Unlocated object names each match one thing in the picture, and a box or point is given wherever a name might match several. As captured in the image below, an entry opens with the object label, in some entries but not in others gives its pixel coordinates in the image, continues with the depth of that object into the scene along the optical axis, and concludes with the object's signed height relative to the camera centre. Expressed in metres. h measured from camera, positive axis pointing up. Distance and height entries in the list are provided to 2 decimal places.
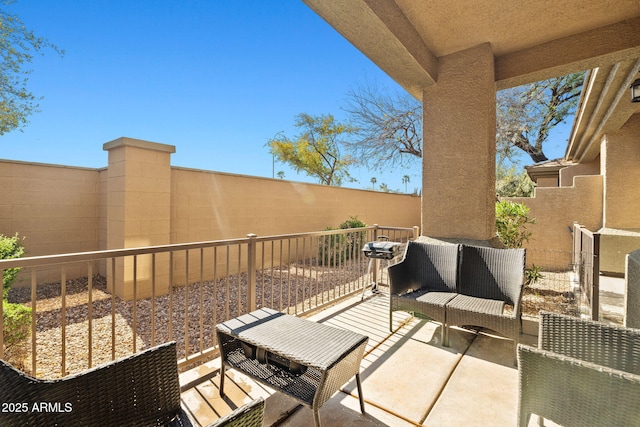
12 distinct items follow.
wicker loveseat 2.53 -0.75
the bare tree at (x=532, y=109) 9.87 +3.76
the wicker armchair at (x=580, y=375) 1.07 -0.69
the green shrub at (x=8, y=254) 2.95 -0.49
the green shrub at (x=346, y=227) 7.61 -0.42
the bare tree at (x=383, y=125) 10.09 +3.17
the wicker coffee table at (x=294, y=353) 1.57 -0.81
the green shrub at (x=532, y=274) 4.39 -0.92
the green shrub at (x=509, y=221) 4.75 -0.12
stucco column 3.26 +0.76
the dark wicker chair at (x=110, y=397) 0.95 -0.71
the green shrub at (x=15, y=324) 2.39 -0.97
